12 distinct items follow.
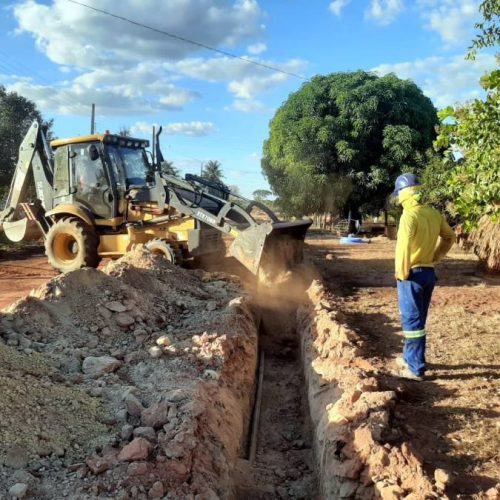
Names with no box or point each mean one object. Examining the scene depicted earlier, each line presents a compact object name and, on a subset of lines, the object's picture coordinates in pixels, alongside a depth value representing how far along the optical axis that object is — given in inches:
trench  162.6
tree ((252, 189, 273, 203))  2117.9
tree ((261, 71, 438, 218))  914.7
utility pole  1089.4
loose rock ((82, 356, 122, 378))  187.8
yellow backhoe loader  390.0
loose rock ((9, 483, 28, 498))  112.3
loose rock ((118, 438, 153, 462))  127.3
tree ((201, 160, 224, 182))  2674.7
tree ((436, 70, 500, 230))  174.9
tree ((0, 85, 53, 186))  864.3
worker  207.3
